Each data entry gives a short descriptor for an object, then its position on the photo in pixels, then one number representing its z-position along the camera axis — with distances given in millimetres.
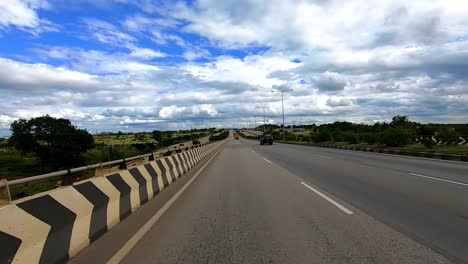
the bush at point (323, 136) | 73438
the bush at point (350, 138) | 59844
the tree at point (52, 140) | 78812
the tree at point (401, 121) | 68188
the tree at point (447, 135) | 39053
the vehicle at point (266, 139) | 78250
